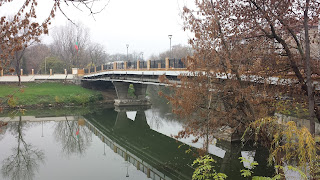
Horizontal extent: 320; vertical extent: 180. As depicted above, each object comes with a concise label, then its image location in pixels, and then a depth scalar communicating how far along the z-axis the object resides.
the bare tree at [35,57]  66.09
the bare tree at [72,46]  62.44
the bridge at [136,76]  19.62
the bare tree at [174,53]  62.66
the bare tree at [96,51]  71.57
